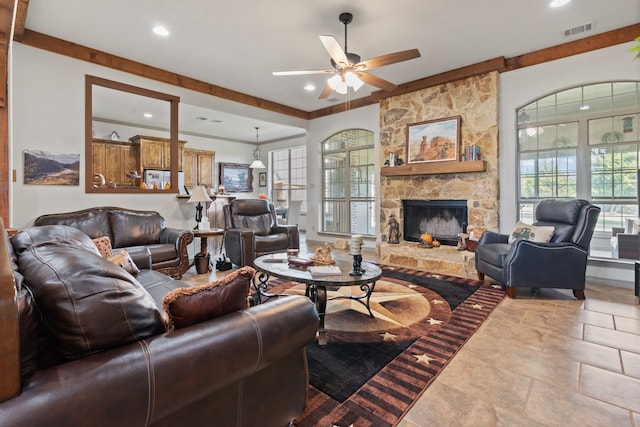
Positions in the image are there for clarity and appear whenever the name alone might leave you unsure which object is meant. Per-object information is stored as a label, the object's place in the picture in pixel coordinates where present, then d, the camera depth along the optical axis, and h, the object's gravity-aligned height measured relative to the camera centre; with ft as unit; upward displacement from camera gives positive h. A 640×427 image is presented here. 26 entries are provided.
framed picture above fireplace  16.37 +4.03
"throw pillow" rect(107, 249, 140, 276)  7.75 -1.13
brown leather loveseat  12.30 -0.69
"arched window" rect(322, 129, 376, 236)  21.38 +2.26
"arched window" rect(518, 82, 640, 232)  12.63 +2.84
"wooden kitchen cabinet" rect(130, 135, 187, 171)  23.12 +4.80
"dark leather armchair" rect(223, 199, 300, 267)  14.24 -0.83
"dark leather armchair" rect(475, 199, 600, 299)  10.37 -1.49
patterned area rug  5.24 -3.01
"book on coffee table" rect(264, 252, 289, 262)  9.58 -1.31
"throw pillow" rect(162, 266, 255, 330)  3.57 -1.00
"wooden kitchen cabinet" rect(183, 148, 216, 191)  26.84 +4.21
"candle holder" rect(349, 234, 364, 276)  8.20 -1.05
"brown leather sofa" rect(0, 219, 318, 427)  2.42 -1.33
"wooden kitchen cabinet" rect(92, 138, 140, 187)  22.03 +4.04
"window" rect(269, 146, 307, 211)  30.66 +3.99
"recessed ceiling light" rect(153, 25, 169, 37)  11.53 +6.85
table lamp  15.25 +0.94
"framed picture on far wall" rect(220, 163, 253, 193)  30.19 +3.77
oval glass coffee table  7.52 -1.53
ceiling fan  9.68 +4.93
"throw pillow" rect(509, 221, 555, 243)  11.17 -0.64
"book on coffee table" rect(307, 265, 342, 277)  7.87 -1.41
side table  14.46 -1.18
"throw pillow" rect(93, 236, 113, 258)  8.55 -0.85
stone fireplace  15.12 +2.18
